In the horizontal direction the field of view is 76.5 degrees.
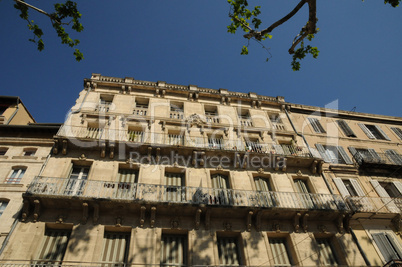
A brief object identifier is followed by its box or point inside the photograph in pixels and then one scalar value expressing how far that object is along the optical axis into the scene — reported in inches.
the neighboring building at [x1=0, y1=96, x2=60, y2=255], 437.4
